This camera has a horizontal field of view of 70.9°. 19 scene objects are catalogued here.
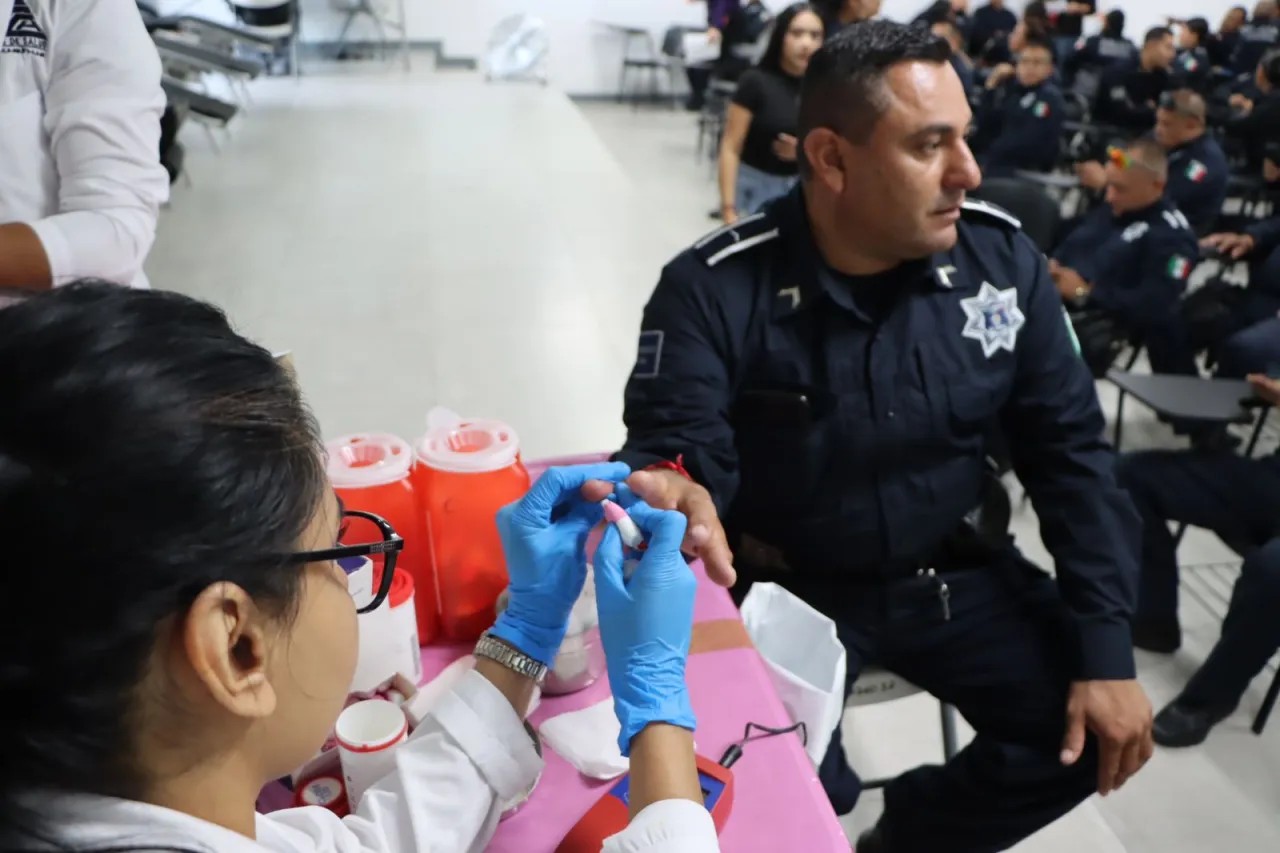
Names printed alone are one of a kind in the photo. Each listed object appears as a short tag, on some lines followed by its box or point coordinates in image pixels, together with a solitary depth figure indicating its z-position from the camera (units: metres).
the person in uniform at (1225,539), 1.94
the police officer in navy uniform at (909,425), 1.41
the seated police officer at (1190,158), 4.17
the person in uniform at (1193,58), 7.11
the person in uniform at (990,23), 9.36
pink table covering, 0.85
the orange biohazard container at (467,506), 1.03
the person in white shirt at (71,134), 1.16
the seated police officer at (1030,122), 5.55
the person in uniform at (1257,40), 8.16
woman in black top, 3.60
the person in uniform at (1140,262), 3.35
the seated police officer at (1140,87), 6.61
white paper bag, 1.16
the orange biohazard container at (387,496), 1.00
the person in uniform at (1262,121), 4.82
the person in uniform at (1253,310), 2.76
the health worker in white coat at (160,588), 0.50
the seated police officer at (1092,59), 7.65
